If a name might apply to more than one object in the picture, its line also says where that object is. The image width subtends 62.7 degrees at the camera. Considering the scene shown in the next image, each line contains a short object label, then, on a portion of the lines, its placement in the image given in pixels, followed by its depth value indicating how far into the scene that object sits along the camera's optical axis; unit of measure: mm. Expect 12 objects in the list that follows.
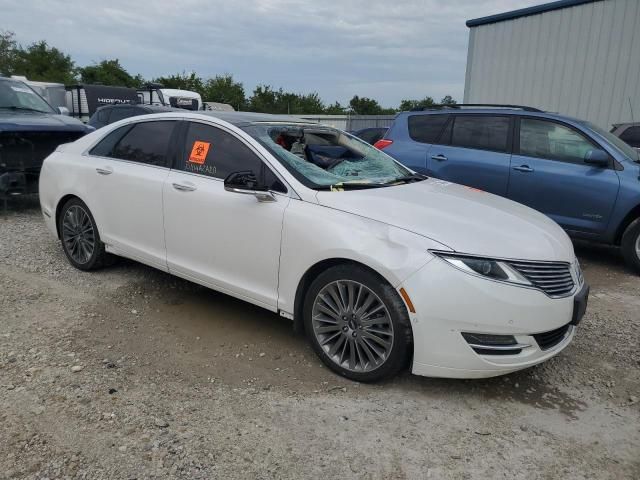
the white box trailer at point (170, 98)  17672
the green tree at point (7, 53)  39219
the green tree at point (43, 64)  39250
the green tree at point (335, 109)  51156
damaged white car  2932
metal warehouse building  11273
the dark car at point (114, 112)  11453
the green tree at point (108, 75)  40281
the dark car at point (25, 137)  7098
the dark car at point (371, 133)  11914
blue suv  5730
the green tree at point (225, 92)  46531
